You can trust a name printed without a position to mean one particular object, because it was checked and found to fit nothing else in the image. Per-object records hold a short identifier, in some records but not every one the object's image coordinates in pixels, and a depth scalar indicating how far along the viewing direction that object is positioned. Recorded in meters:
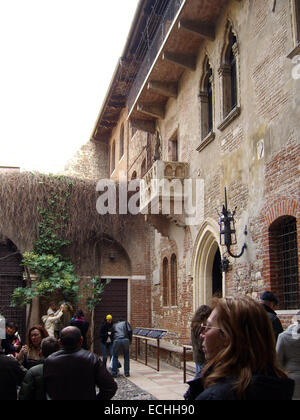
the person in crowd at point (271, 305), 6.15
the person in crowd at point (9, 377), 4.42
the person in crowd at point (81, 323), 11.83
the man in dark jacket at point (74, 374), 4.08
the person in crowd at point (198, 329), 5.58
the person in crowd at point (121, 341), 12.43
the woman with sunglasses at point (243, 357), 2.09
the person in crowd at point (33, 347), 5.74
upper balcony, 11.85
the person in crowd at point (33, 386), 4.20
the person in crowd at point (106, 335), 13.45
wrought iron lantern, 9.88
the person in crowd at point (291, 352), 5.28
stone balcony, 13.22
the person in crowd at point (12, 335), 8.36
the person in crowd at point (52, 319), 15.38
